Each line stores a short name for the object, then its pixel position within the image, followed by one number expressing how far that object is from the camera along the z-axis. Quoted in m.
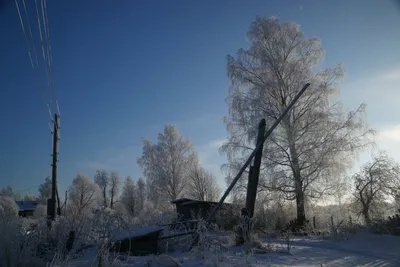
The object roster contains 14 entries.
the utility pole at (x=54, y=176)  12.72
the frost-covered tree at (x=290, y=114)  13.70
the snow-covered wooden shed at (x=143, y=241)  6.87
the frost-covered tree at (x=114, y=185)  54.28
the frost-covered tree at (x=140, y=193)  47.08
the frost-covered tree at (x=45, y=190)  54.06
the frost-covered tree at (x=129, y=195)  49.72
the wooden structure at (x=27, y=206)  48.03
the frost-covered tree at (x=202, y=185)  32.53
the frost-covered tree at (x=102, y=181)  55.34
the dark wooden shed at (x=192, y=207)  16.97
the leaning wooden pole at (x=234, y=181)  7.31
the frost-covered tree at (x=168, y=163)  29.64
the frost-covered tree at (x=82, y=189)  46.69
